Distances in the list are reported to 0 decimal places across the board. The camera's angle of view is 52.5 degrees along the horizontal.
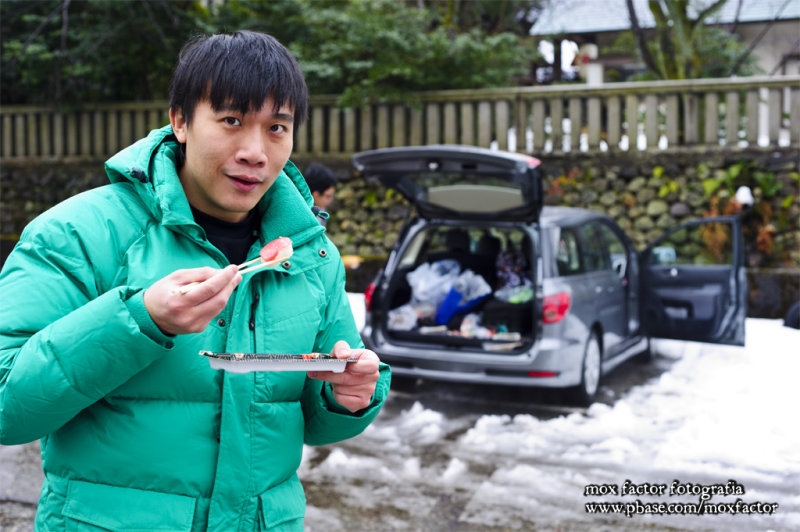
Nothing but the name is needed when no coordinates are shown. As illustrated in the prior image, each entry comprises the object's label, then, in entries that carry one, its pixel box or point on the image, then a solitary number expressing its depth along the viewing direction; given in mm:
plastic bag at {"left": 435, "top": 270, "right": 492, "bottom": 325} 6992
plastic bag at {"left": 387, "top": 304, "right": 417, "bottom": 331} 6996
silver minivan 6359
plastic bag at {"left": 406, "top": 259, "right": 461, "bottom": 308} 7125
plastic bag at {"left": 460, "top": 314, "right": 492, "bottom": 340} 6812
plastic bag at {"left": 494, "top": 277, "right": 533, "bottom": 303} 6910
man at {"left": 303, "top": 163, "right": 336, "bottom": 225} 6469
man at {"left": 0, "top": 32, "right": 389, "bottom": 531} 1386
